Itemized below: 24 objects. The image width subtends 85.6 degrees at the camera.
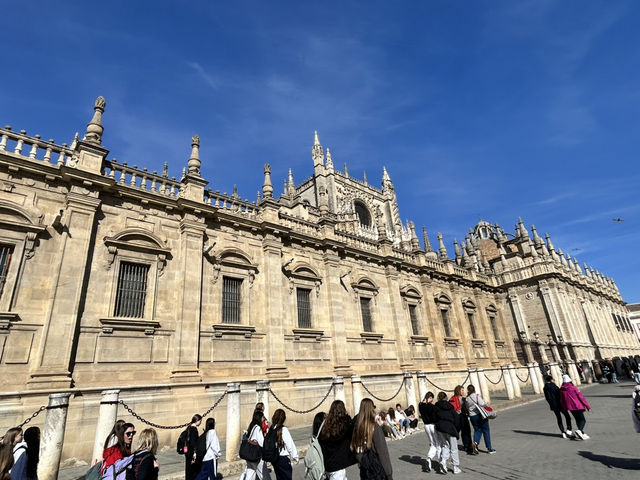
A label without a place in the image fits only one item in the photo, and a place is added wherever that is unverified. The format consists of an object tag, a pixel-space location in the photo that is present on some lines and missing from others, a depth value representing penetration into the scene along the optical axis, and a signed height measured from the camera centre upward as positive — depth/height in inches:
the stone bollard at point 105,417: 293.4 -23.0
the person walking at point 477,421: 341.2 -56.8
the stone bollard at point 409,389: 561.0 -35.6
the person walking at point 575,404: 352.2 -48.4
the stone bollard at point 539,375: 836.6 -44.7
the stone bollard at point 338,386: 430.6 -17.4
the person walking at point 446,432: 287.7 -54.4
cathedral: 392.8 +134.3
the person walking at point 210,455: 236.5 -48.0
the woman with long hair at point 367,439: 175.5 -33.9
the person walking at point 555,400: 364.5 -46.7
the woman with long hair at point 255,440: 230.4 -38.8
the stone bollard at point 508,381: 719.1 -45.1
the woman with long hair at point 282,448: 219.5 -43.4
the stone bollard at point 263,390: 374.0 -13.9
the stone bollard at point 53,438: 266.5 -33.1
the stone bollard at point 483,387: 618.2 -46.5
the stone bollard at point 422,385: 549.0 -30.0
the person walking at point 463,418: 346.3 -52.7
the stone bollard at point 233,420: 334.4 -37.6
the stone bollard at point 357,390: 473.7 -26.1
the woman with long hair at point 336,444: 179.9 -35.7
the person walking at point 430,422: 299.7 -49.4
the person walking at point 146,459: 163.8 -32.8
